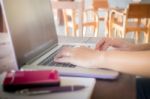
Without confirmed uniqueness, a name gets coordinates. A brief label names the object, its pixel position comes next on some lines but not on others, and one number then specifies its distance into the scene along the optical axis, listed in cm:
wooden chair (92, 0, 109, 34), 393
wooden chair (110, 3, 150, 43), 298
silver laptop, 62
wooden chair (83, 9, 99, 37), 344
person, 61
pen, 48
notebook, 47
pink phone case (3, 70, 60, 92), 49
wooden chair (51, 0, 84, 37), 183
